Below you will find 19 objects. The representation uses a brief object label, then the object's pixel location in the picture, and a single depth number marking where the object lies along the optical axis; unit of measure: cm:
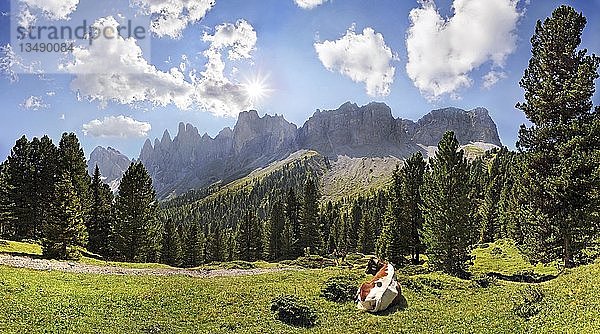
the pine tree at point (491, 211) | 11844
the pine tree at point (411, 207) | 5816
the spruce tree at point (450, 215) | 4281
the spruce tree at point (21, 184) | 6956
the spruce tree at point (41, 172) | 6944
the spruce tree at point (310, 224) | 9344
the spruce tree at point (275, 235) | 10181
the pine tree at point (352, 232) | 12850
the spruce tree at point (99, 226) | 7325
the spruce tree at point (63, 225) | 4697
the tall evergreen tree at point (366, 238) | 11506
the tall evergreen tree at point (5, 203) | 6919
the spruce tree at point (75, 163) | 6750
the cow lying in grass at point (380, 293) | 2530
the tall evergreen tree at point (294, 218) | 9492
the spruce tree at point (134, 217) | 6366
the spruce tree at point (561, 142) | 3294
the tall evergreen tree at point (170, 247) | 9569
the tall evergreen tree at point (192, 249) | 9850
